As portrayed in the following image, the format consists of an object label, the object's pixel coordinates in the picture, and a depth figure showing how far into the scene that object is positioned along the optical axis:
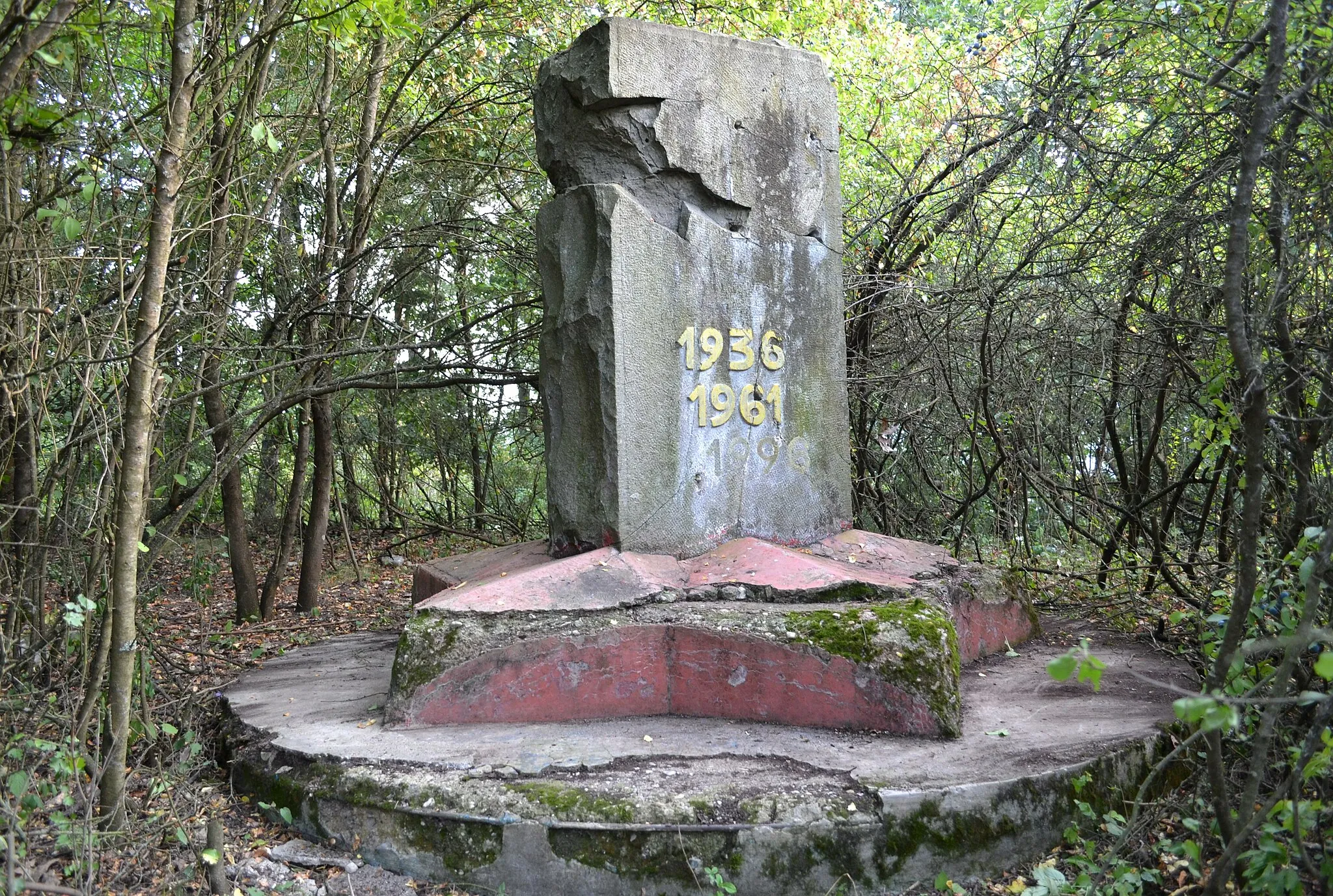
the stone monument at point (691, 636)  2.68
